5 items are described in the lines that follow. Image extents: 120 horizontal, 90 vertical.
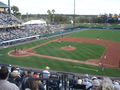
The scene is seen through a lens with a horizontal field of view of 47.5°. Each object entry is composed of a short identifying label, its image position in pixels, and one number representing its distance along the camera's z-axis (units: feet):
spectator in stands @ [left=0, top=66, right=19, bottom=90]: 9.89
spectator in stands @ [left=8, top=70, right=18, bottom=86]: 18.44
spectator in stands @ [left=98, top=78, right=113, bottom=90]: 12.82
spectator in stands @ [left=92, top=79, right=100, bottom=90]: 15.92
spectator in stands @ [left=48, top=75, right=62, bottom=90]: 21.42
